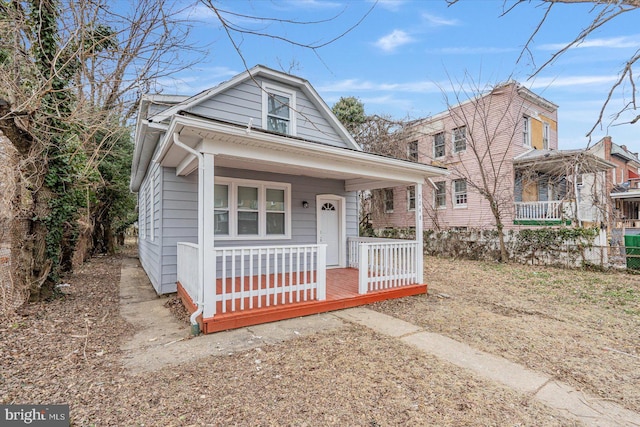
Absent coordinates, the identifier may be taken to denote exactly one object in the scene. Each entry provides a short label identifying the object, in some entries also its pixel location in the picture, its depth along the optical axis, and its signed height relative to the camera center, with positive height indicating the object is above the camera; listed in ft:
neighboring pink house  41.52 +8.44
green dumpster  27.27 -2.87
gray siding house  14.38 +1.98
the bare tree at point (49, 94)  15.80 +7.30
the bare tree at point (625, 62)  7.31 +4.31
